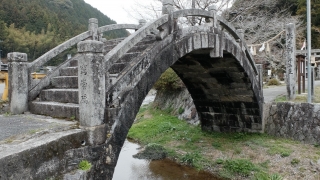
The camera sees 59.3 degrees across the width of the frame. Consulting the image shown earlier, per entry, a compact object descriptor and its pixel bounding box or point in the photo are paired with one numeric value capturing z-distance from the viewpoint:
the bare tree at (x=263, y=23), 18.69
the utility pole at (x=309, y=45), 9.97
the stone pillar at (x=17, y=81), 5.73
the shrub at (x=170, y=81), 17.05
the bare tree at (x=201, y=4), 17.88
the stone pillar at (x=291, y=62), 11.27
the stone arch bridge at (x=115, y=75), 4.28
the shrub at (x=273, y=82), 19.00
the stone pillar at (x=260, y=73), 11.15
